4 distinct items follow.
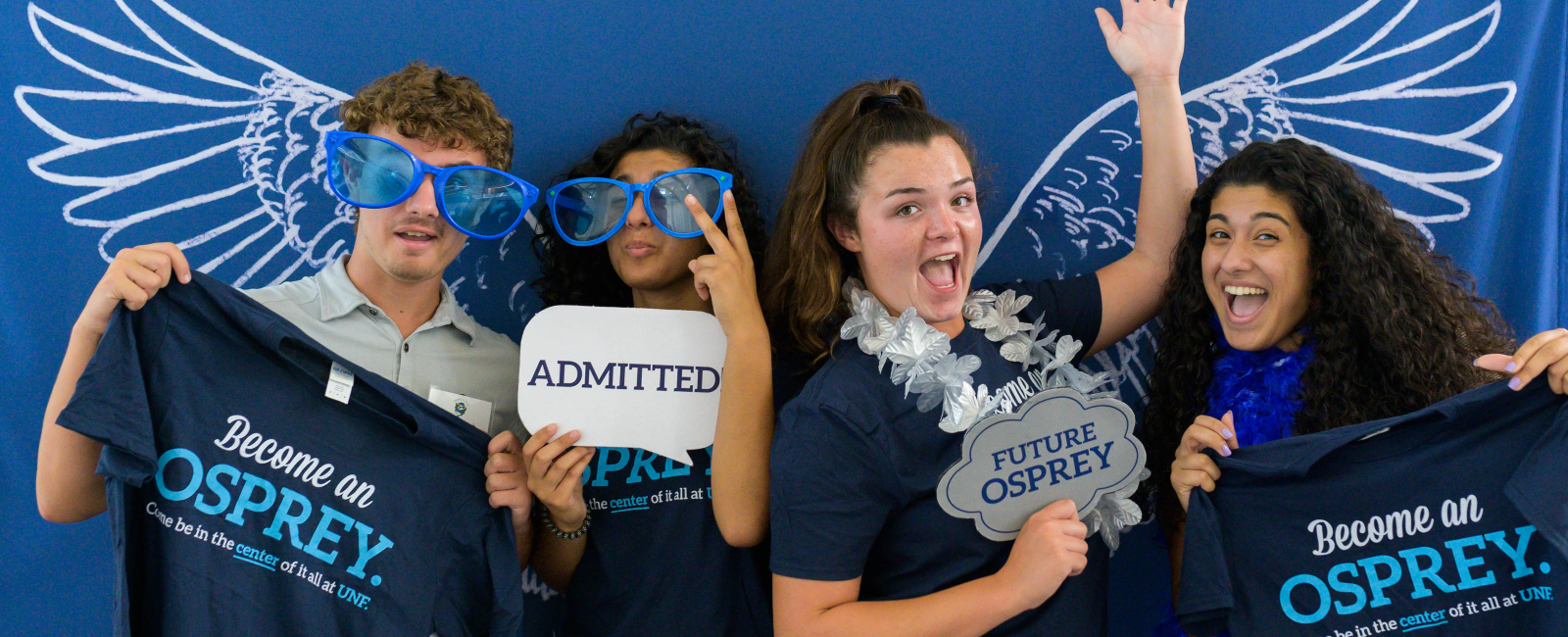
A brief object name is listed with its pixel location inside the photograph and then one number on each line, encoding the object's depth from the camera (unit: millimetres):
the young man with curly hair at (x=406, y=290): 1699
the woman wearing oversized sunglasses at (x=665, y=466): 1626
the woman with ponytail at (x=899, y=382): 1453
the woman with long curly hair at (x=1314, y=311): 1663
